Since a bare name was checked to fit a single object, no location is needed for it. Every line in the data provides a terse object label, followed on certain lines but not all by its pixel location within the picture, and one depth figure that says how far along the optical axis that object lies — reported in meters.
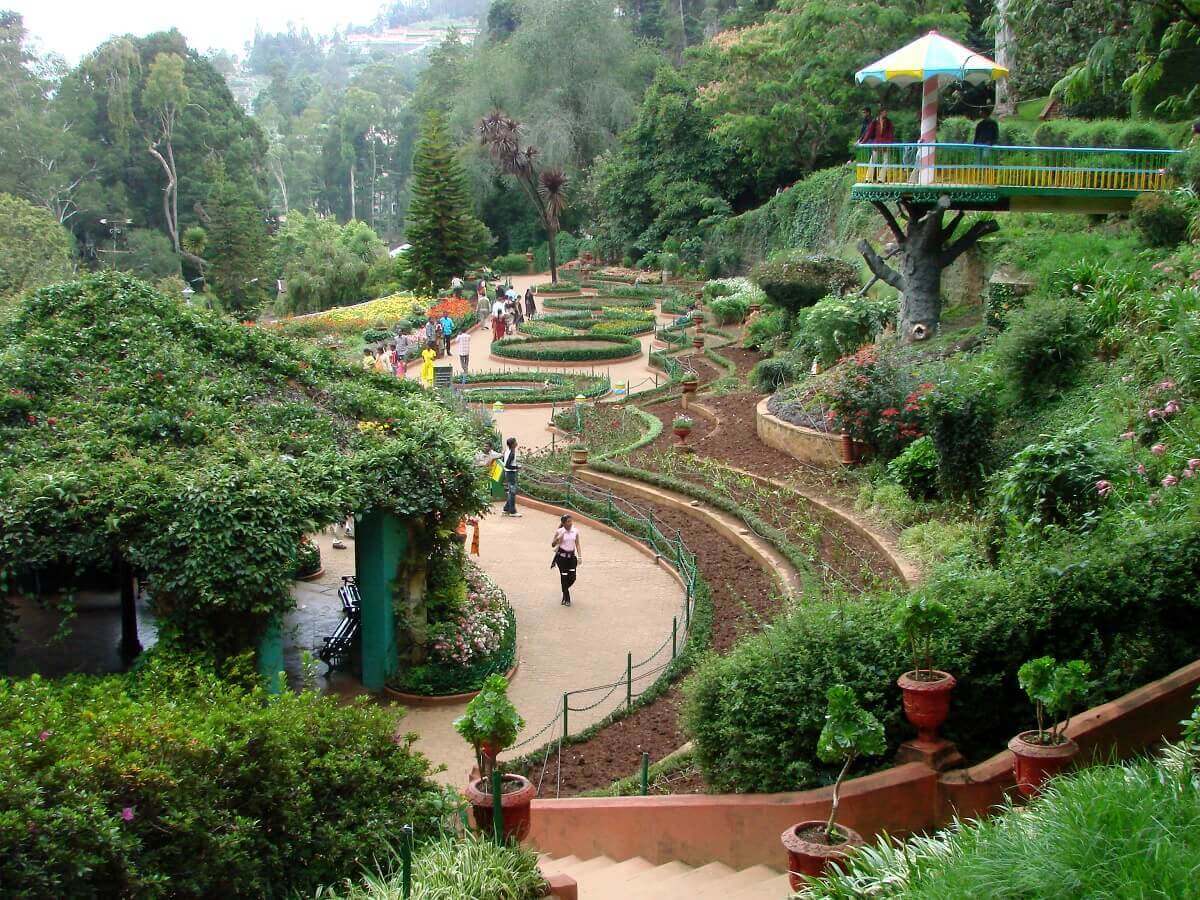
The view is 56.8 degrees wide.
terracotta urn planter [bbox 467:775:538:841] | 5.68
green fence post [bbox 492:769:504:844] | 5.48
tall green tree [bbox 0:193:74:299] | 38.62
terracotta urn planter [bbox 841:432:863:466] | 15.77
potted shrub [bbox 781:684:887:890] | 4.86
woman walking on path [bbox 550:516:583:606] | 13.70
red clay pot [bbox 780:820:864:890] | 4.82
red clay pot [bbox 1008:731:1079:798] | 5.34
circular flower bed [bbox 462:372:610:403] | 25.77
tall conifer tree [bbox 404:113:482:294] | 47.16
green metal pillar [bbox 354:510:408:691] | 10.91
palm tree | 51.41
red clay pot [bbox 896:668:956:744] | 5.96
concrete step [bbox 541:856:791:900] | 5.74
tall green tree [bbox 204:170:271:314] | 57.50
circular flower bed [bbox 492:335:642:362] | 31.58
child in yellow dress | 25.84
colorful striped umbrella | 18.78
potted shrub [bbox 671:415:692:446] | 19.42
